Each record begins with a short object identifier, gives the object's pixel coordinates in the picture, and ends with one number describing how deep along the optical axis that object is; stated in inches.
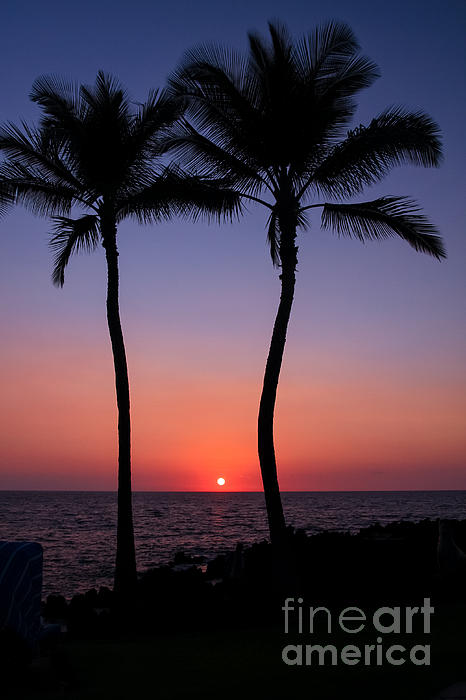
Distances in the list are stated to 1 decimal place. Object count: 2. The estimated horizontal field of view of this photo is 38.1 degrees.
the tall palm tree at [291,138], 590.9
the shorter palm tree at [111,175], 647.8
